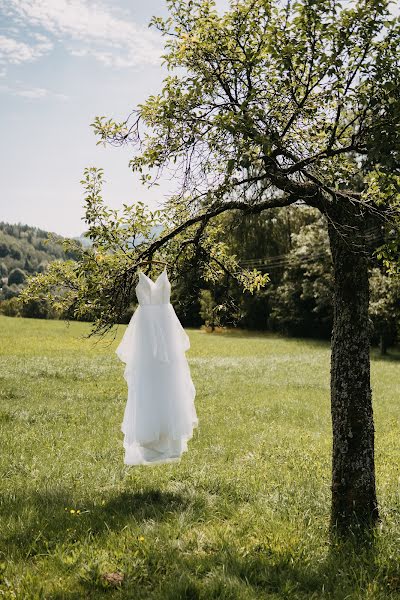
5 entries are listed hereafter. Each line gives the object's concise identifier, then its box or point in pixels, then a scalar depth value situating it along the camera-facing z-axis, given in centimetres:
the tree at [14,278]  15562
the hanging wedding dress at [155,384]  577
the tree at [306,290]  4028
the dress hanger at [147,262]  589
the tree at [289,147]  425
